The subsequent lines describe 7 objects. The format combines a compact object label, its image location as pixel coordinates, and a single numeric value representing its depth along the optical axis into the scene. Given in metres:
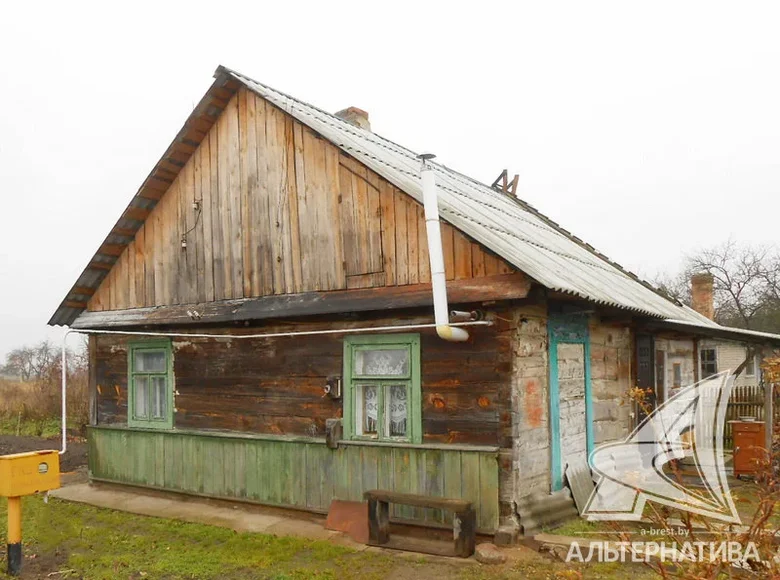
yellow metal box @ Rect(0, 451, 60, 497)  6.82
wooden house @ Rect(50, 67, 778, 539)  7.51
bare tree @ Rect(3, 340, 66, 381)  44.03
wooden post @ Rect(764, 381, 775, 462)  9.70
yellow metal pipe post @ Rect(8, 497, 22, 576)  6.80
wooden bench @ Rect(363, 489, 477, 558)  7.00
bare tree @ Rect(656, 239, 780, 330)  37.44
